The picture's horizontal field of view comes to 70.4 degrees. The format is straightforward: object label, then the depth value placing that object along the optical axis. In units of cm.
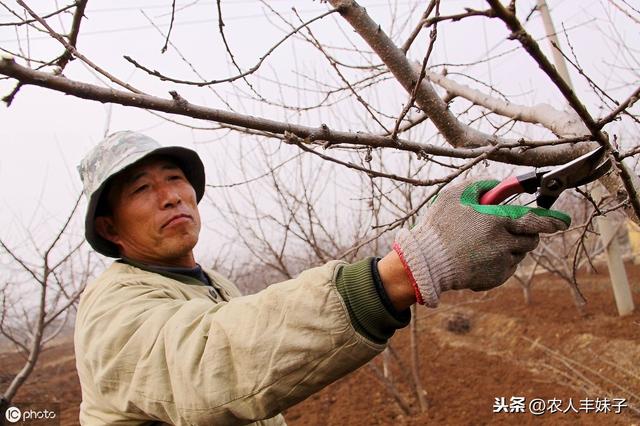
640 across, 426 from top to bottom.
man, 85
